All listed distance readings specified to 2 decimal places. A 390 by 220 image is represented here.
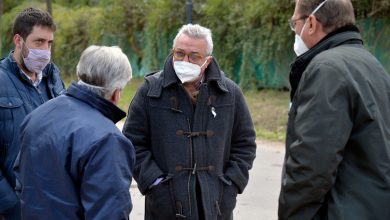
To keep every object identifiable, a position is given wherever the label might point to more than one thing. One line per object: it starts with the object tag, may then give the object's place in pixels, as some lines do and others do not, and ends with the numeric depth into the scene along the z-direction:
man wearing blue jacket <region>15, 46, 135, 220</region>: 2.57
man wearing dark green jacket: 2.62
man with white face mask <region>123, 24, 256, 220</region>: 3.65
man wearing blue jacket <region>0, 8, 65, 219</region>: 3.44
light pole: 15.50
